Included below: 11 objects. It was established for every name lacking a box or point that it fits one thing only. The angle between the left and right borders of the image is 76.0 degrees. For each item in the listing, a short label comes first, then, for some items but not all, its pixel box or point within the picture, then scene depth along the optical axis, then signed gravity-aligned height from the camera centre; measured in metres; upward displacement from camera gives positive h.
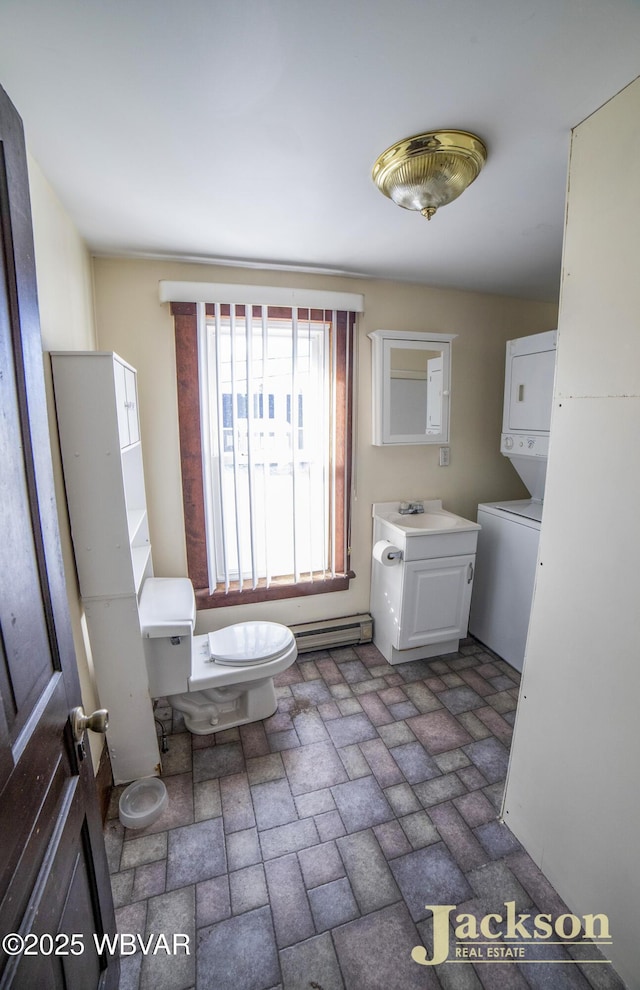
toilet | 1.73 -1.06
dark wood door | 0.58 -0.44
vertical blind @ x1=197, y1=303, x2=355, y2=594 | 2.12 -0.08
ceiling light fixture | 1.14 +0.74
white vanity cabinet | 2.30 -0.94
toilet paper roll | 2.31 -0.73
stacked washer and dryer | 2.26 -0.56
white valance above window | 1.99 +0.64
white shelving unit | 1.38 -0.39
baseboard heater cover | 2.57 -1.32
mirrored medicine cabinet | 2.37 +0.22
